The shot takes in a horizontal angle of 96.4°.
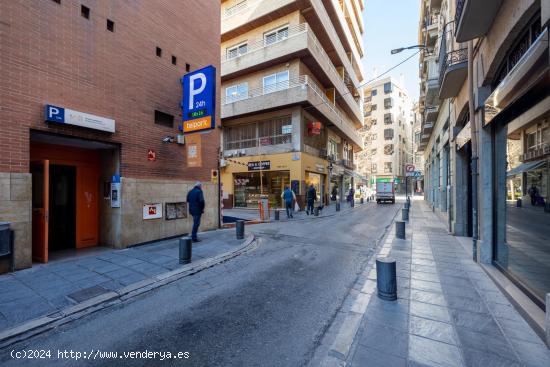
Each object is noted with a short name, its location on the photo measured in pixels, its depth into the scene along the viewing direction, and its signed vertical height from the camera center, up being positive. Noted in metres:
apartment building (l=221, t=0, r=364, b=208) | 18.42 +7.16
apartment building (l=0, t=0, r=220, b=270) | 5.49 +1.73
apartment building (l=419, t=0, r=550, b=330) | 3.84 +1.11
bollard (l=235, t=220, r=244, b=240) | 8.66 -1.55
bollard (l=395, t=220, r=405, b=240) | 8.79 -1.61
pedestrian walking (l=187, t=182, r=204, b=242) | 8.13 -0.59
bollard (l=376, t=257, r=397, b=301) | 4.03 -1.56
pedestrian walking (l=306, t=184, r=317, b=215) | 16.27 -0.78
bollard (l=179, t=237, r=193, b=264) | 5.95 -1.57
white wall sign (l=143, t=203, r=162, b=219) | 8.03 -0.81
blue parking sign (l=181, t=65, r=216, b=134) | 8.16 +3.00
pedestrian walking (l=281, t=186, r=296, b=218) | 14.92 -0.74
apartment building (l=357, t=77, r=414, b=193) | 51.00 +11.54
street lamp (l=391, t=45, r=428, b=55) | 10.22 +5.70
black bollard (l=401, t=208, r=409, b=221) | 12.65 -1.53
